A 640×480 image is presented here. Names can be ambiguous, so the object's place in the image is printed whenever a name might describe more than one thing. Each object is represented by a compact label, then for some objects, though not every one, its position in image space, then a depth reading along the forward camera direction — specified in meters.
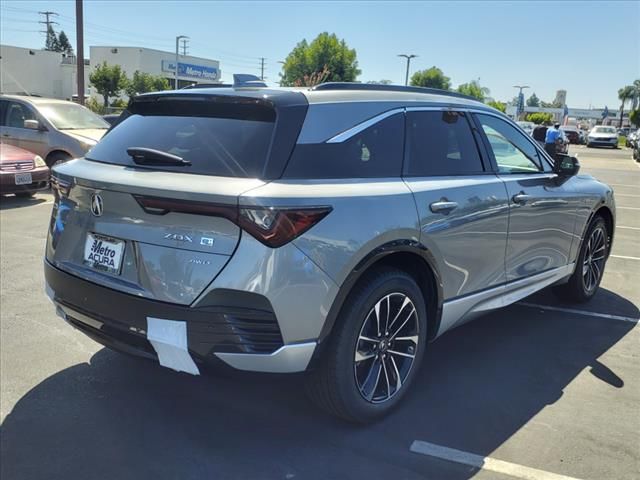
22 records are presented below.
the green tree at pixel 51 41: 116.93
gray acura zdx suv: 2.50
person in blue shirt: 17.62
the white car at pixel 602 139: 40.44
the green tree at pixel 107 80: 48.53
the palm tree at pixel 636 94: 98.22
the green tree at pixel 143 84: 51.45
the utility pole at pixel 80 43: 19.11
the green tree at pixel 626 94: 101.44
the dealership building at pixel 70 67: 52.72
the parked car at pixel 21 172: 9.27
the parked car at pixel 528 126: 36.53
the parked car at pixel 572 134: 44.03
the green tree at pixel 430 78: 85.02
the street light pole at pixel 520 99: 44.61
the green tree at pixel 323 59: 66.56
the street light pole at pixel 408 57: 55.23
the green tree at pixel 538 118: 66.85
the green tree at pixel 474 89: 99.12
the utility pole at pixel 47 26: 101.64
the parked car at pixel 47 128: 10.93
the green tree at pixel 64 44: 121.38
